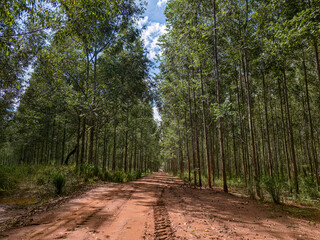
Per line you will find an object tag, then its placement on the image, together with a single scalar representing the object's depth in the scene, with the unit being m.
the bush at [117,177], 13.83
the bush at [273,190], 7.86
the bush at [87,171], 11.75
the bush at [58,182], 7.89
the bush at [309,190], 10.29
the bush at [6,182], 8.51
